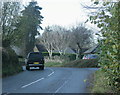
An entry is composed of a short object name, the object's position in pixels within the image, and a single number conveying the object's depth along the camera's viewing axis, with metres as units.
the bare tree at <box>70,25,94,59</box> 60.62
